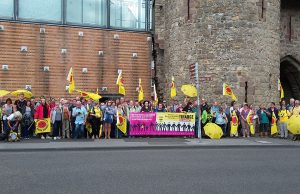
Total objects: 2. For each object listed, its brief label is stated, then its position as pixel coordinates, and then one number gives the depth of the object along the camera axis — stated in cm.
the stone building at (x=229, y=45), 2098
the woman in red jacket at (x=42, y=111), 1703
